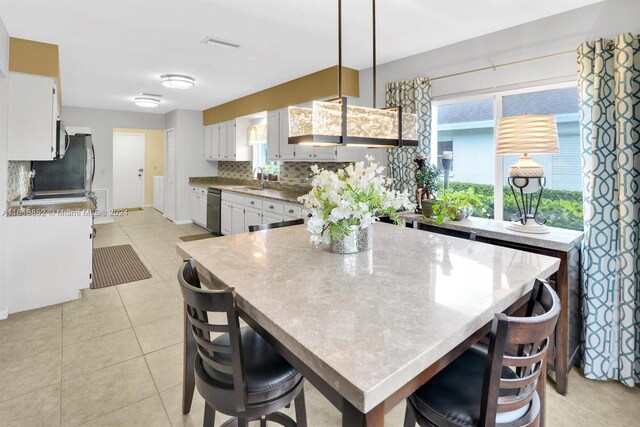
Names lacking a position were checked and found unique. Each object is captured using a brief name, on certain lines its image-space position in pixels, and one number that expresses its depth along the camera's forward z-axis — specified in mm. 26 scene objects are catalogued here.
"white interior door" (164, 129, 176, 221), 7398
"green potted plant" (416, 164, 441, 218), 3121
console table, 2143
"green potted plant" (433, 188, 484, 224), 2781
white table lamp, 2279
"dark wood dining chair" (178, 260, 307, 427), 1105
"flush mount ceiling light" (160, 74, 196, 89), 4461
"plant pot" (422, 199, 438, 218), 2945
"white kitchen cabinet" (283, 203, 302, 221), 4214
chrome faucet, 6128
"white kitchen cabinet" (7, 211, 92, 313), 3027
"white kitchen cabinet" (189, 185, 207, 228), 6779
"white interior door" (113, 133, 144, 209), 9156
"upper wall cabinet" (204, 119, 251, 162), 6324
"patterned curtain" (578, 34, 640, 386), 2150
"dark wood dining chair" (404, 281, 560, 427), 939
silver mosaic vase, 1719
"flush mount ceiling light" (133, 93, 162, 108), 5863
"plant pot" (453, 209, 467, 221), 2807
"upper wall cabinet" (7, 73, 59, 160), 3049
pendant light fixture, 1763
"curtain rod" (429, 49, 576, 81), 2546
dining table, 805
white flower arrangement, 1614
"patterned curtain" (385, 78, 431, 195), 3336
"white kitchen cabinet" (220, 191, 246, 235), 5465
